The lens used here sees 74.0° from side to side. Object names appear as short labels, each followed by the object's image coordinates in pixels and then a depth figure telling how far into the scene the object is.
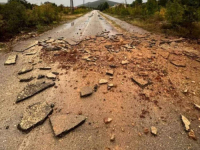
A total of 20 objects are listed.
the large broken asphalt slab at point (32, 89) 2.71
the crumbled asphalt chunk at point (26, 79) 3.30
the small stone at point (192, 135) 1.92
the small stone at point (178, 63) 3.96
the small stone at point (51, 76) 3.40
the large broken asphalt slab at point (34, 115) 2.07
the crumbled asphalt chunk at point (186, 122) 2.05
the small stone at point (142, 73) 3.48
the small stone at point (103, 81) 3.20
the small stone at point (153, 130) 1.97
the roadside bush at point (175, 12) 7.38
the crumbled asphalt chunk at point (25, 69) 3.67
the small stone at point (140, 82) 3.06
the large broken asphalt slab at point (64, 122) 1.97
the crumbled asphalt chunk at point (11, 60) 4.25
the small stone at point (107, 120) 2.15
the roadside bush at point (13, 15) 7.84
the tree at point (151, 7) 15.93
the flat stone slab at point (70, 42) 6.10
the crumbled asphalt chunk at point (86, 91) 2.77
